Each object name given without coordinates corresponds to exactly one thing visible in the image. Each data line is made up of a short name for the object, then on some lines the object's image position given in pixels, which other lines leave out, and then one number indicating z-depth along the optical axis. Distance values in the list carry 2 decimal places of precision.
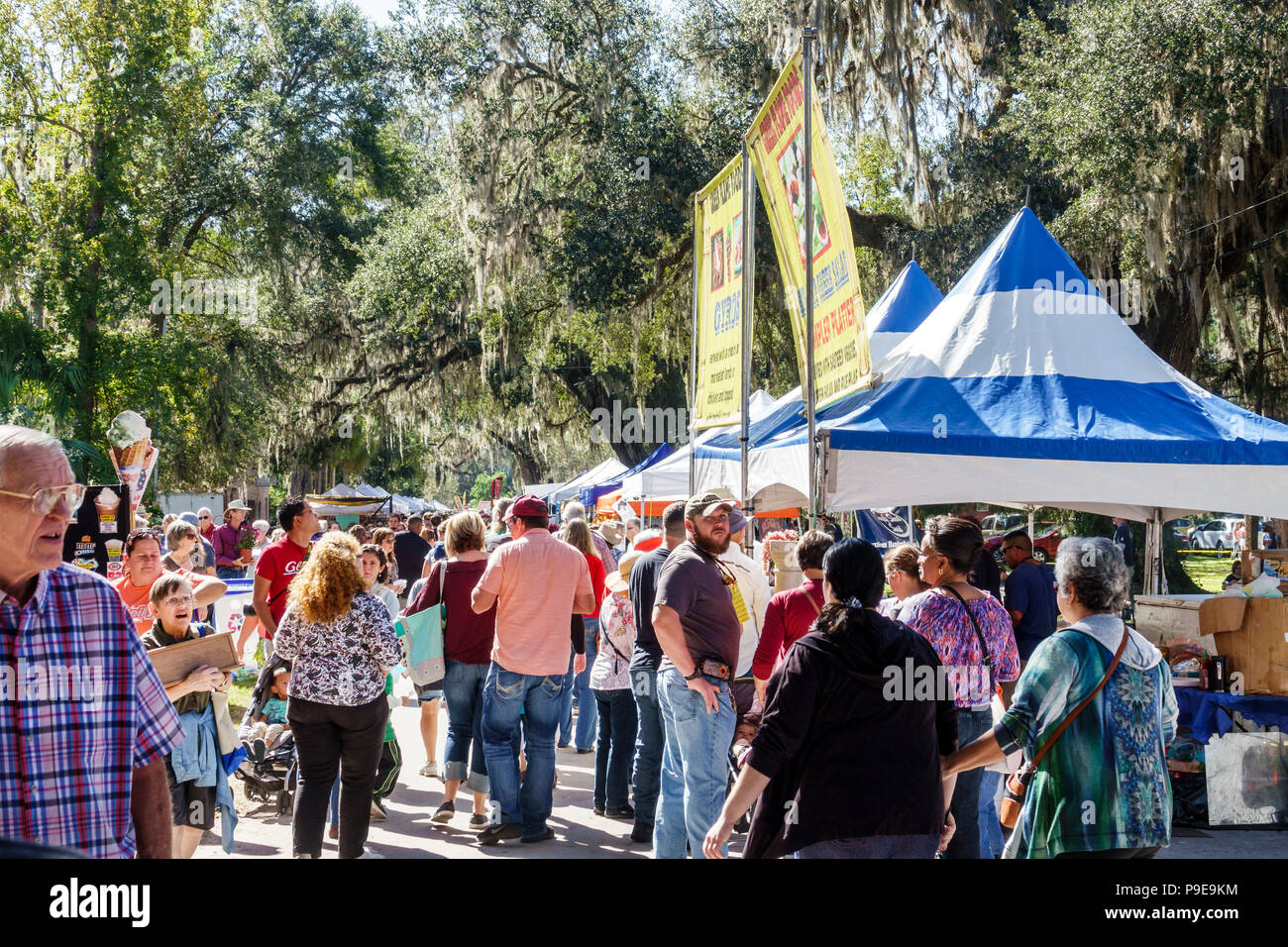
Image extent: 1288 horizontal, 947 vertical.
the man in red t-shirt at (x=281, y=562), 6.75
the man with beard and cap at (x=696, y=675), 5.04
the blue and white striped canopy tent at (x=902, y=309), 10.00
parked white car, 43.62
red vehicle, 24.28
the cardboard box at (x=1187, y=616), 7.07
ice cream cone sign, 12.07
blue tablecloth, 6.92
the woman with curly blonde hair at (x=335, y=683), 5.20
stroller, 7.00
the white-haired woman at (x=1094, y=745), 3.37
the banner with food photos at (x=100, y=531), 10.28
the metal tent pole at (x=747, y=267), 7.87
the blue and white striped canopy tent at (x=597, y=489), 19.82
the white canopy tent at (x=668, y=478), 14.63
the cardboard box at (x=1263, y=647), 6.93
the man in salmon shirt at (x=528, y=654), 6.32
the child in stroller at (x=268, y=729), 6.88
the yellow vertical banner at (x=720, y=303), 8.21
